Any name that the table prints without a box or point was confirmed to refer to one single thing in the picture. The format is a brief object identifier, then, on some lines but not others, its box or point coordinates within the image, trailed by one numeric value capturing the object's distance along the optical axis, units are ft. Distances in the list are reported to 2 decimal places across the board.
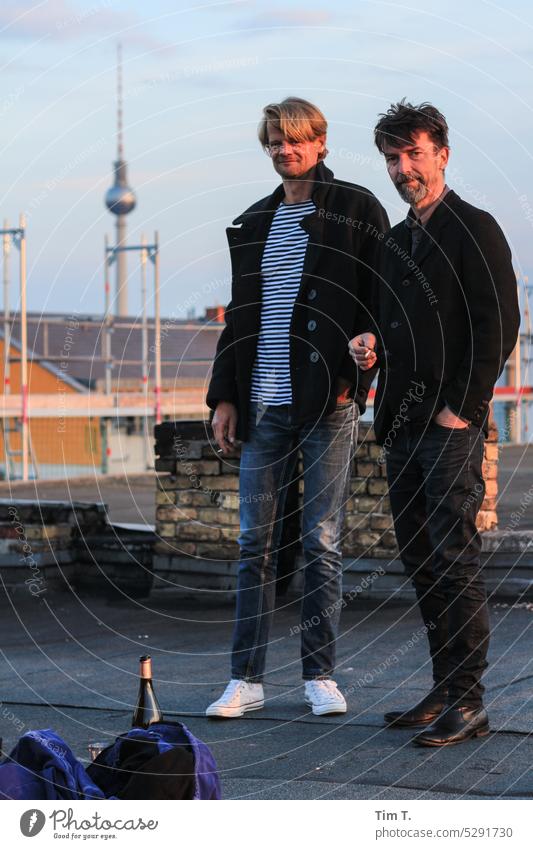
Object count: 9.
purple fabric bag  17.07
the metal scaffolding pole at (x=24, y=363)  89.70
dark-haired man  22.26
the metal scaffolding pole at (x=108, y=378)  100.82
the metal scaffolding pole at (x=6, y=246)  96.83
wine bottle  21.94
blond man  24.84
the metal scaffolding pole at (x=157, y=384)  104.58
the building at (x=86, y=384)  156.96
